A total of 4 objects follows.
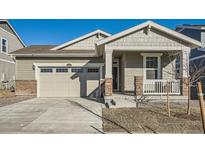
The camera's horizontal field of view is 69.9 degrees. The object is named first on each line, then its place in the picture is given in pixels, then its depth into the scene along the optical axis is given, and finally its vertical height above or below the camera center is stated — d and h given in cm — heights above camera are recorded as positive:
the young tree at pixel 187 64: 610 +108
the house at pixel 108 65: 856 +93
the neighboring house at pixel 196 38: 1215 +319
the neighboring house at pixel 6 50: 1525 +301
